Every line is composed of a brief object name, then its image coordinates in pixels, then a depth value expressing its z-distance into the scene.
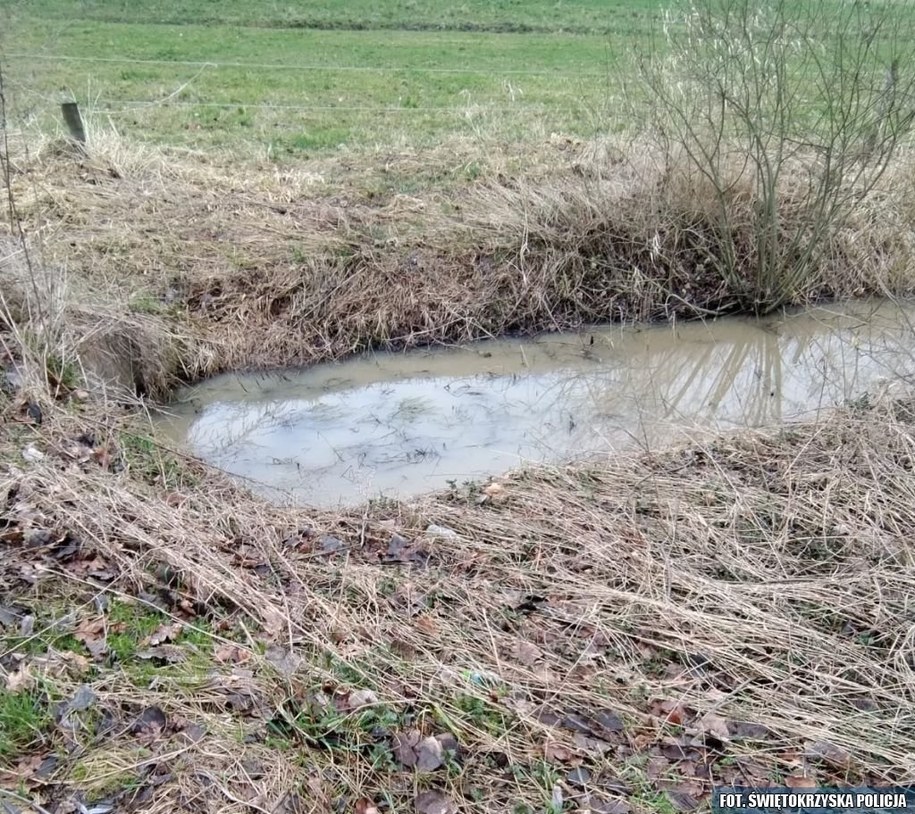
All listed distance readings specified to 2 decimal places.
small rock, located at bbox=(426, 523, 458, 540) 4.42
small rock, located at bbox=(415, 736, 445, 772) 2.91
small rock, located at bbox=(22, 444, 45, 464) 4.55
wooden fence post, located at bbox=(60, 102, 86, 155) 9.46
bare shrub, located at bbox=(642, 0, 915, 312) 6.66
